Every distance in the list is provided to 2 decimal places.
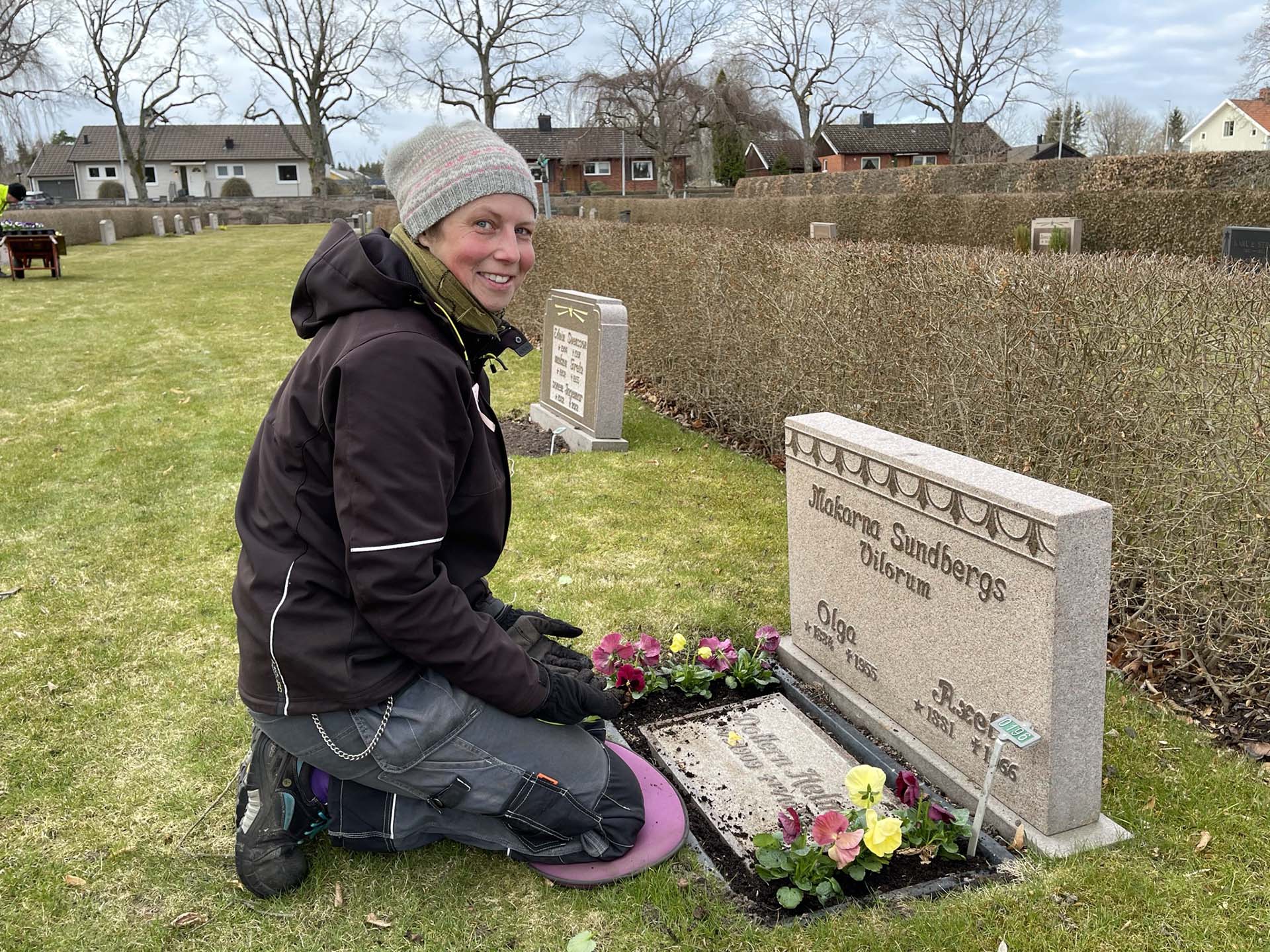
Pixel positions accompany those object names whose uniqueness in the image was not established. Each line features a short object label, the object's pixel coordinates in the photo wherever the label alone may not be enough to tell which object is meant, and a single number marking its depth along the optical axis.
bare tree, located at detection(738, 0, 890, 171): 57.34
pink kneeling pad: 2.49
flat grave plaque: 2.79
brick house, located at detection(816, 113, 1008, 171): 66.50
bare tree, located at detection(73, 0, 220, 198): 51.78
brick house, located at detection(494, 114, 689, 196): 64.62
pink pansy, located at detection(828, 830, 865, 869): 2.35
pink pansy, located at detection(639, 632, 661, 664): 3.41
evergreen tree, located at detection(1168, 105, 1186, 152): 76.75
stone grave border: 2.42
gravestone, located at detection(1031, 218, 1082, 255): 14.52
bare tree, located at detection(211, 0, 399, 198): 54.72
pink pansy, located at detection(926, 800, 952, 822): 2.57
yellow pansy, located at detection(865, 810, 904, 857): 2.34
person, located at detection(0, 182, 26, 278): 15.79
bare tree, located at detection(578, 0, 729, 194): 52.81
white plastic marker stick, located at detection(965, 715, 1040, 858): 2.40
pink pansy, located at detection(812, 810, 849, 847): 2.38
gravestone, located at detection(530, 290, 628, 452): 6.69
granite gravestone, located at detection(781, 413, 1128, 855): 2.34
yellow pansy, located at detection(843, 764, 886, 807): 2.45
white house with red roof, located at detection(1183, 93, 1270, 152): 63.81
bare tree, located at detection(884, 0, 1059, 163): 54.47
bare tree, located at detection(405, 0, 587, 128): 49.97
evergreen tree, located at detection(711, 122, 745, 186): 56.44
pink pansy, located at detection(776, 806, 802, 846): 2.48
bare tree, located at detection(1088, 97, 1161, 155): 74.94
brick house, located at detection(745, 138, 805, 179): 62.81
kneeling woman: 2.04
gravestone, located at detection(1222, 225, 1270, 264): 10.01
